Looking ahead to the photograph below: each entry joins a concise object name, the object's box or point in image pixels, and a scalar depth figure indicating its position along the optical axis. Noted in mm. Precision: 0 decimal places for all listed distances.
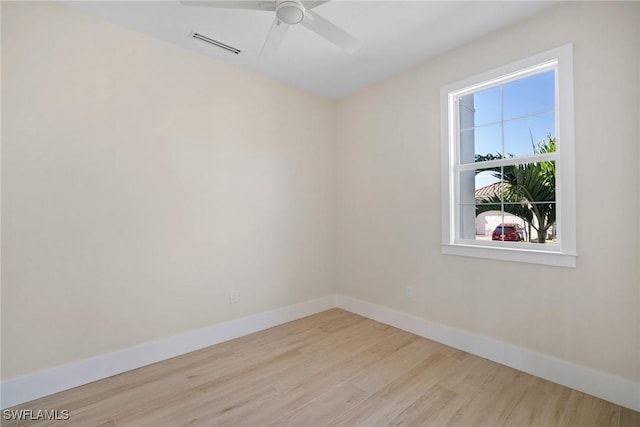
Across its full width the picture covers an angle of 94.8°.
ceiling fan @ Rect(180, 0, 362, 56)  1653
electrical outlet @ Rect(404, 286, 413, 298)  3121
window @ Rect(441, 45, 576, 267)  2164
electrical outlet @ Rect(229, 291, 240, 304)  3008
